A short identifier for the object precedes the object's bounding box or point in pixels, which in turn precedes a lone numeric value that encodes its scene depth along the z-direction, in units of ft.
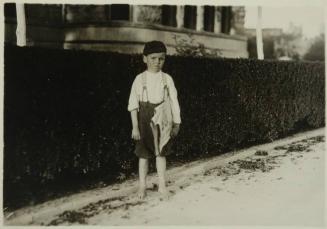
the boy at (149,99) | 16.93
